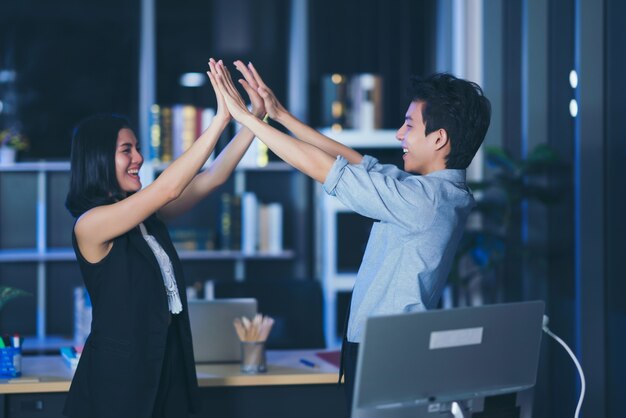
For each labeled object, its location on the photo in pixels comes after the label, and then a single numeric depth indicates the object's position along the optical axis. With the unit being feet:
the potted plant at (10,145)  18.21
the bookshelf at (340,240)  17.84
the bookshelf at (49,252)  18.85
